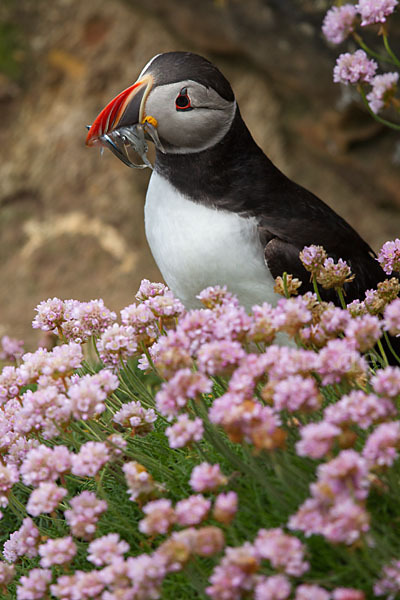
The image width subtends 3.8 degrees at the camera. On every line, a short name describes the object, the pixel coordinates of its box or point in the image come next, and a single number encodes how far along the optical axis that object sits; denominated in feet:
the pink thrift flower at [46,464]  9.72
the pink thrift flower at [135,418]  9.95
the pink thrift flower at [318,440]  9.56
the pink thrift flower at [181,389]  9.64
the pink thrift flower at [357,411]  9.60
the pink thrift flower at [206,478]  9.64
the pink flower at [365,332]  9.71
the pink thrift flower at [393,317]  9.69
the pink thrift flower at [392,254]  10.04
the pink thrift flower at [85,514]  9.71
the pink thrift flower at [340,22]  9.98
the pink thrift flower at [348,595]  9.49
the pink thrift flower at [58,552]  9.70
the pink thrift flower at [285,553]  9.56
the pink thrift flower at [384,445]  9.58
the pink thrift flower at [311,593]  9.57
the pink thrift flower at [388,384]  9.62
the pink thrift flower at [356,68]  9.98
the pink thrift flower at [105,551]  9.68
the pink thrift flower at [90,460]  9.71
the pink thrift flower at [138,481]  9.71
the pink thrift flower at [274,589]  9.55
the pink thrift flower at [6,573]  9.77
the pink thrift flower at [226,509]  9.60
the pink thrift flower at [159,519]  9.61
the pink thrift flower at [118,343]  9.88
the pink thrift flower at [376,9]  9.95
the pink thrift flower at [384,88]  9.93
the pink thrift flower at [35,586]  9.71
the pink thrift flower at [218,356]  9.67
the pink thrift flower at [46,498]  9.69
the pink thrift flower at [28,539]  9.80
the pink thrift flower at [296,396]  9.60
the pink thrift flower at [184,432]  9.64
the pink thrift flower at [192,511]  9.61
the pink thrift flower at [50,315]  10.04
